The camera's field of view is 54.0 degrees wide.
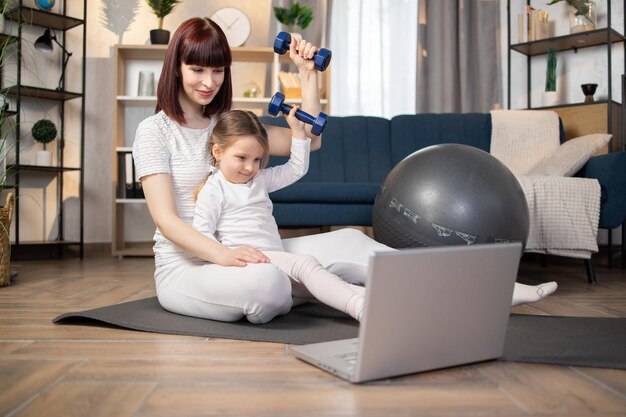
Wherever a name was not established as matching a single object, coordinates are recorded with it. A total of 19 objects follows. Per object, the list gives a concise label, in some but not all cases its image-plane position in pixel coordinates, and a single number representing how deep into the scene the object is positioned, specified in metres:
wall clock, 4.00
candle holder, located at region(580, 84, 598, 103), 3.52
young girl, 1.55
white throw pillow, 2.79
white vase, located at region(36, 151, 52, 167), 3.64
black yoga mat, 1.21
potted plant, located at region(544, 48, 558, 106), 3.65
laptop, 0.94
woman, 1.43
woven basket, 2.32
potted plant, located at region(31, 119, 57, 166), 3.62
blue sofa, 3.43
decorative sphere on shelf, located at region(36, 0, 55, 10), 3.65
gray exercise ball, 1.85
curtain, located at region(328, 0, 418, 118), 4.24
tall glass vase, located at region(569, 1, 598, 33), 3.57
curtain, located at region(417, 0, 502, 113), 4.14
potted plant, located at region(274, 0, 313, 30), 3.81
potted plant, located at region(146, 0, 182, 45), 3.81
